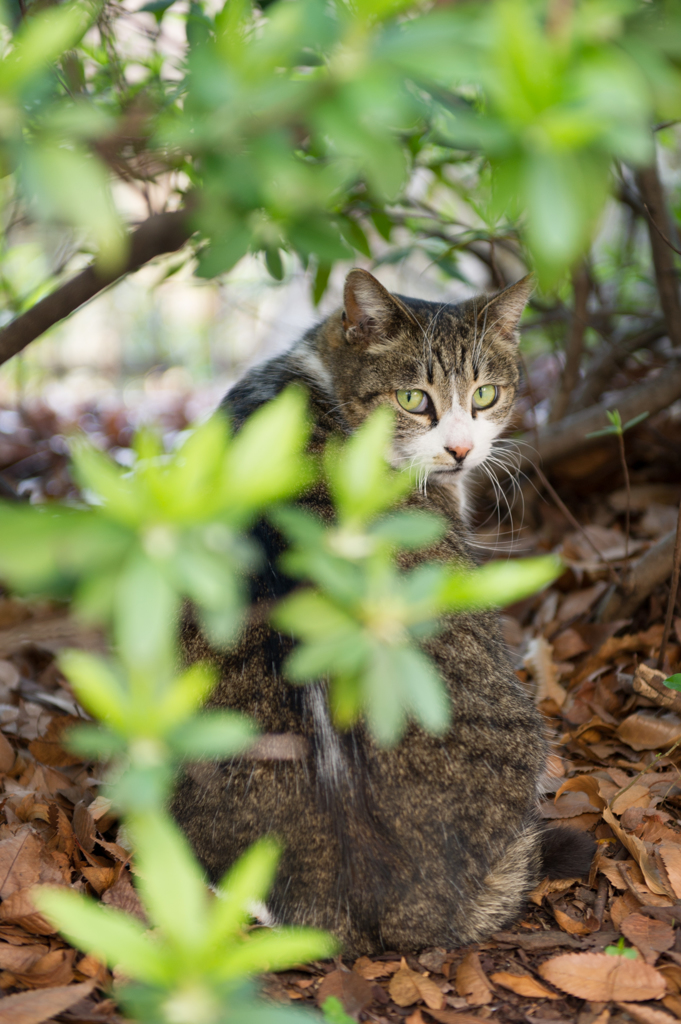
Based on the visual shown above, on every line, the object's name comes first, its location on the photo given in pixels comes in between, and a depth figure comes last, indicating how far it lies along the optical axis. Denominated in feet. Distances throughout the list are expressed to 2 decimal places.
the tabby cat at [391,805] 4.17
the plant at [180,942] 3.41
